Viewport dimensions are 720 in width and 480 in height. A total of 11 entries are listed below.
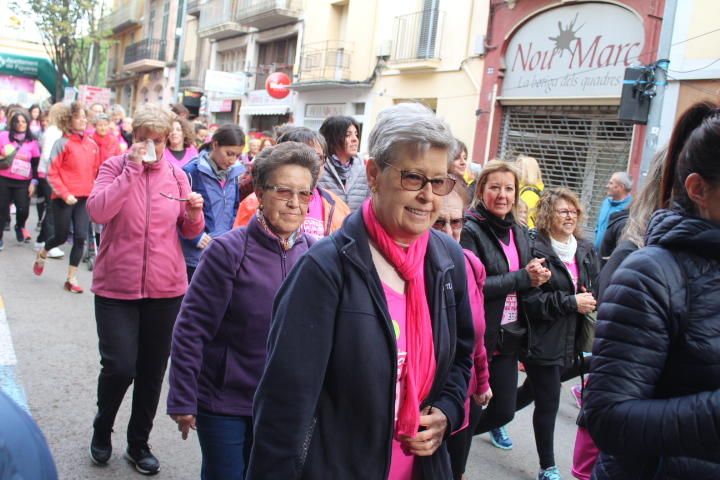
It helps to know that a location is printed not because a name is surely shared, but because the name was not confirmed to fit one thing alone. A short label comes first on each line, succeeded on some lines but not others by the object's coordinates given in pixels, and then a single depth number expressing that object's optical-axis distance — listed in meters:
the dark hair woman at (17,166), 10.24
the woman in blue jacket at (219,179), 5.04
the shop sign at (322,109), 22.70
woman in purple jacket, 2.86
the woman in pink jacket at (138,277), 3.88
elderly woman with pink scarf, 1.95
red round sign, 24.62
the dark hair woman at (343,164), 4.86
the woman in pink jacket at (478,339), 3.23
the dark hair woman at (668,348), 1.69
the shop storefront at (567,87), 13.34
